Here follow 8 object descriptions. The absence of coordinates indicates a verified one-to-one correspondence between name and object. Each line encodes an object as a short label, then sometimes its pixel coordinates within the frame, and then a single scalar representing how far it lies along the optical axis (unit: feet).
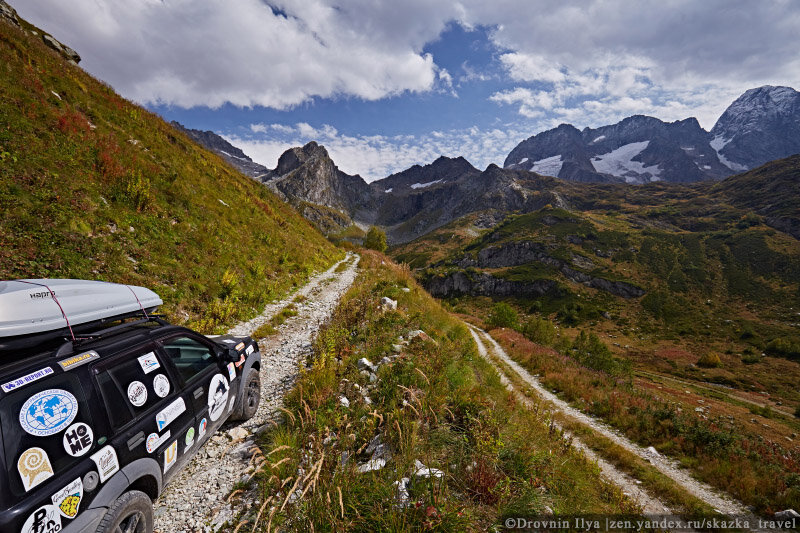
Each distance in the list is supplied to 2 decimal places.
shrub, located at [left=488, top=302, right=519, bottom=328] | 143.23
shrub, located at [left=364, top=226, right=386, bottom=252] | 232.53
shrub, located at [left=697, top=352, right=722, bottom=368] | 160.04
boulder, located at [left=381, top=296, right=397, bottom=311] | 41.68
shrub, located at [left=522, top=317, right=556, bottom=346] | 125.59
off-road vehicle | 8.23
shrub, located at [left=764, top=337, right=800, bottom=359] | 171.73
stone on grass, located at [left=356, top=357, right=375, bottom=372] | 24.95
